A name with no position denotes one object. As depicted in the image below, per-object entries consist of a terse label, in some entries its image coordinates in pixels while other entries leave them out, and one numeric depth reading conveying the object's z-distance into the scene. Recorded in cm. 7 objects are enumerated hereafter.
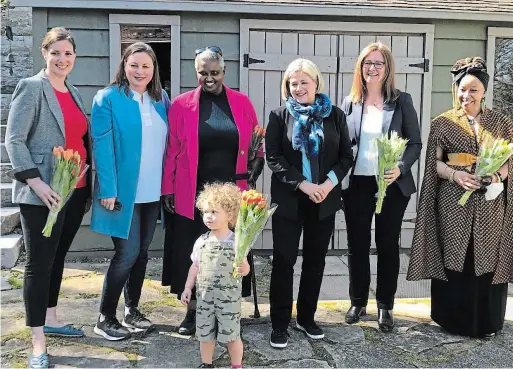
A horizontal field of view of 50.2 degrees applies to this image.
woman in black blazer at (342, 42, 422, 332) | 331
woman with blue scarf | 306
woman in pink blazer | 316
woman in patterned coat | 327
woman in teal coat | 305
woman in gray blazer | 278
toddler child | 270
